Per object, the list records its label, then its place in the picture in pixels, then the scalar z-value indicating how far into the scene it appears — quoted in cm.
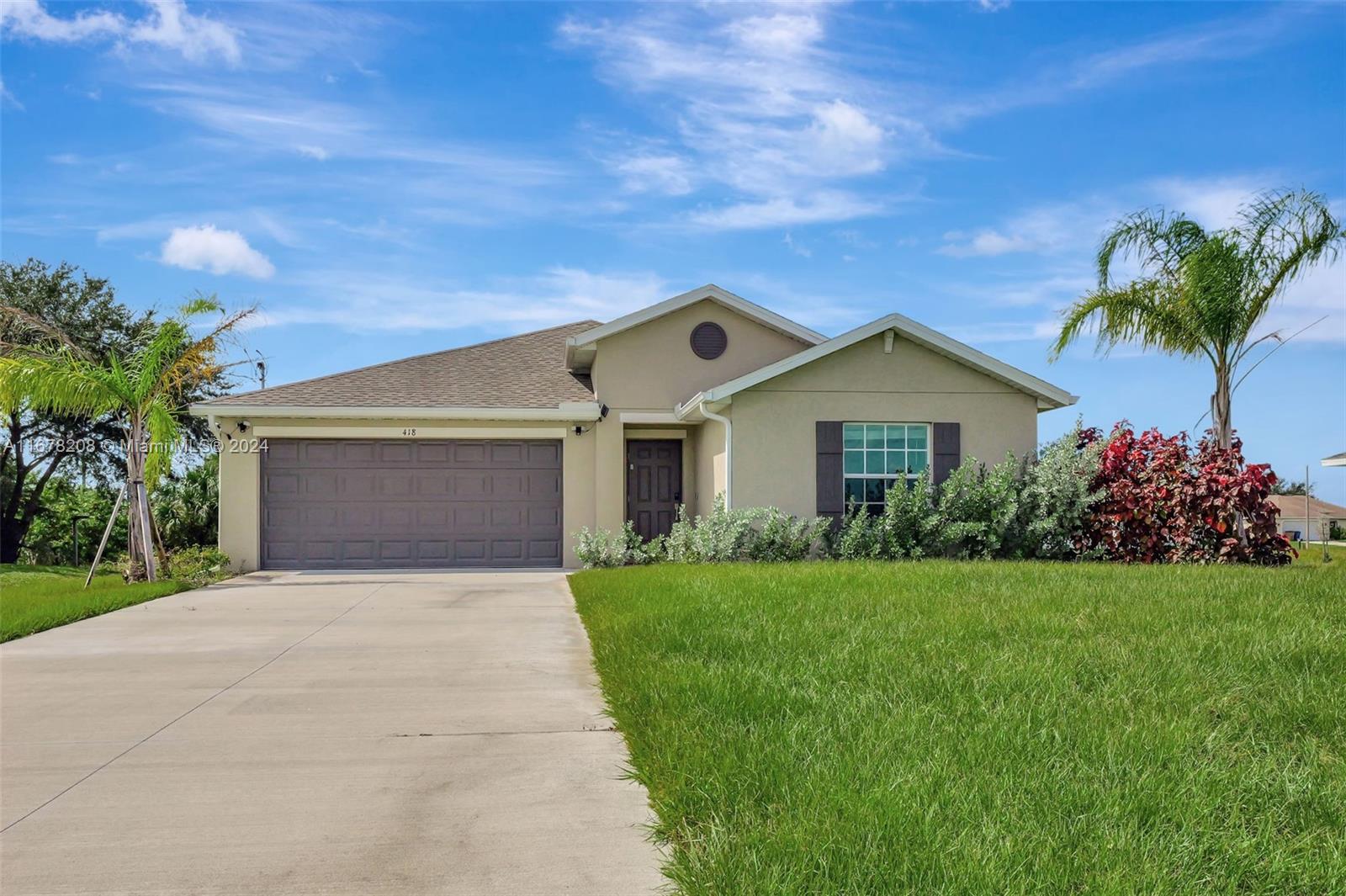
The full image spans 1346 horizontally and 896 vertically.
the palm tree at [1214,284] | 1516
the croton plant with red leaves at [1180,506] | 1420
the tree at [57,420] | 2330
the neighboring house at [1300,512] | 3847
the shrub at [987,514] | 1453
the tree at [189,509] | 2070
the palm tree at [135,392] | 1418
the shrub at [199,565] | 1509
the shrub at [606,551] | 1588
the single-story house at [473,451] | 1680
